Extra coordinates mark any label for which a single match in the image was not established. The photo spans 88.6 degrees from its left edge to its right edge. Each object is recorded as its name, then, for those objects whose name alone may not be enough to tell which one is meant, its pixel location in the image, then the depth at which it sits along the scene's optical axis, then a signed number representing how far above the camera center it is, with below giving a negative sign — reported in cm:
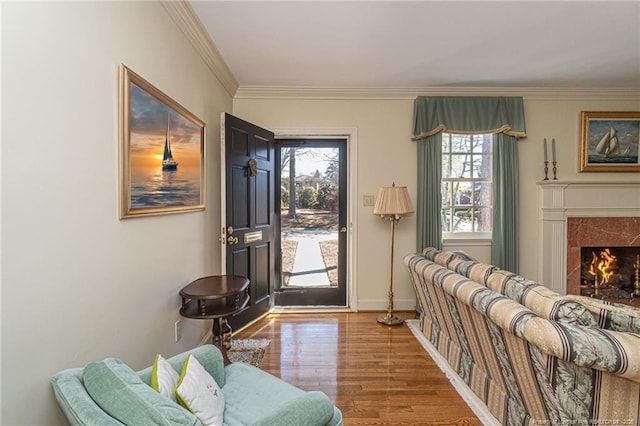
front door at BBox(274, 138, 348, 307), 399 -14
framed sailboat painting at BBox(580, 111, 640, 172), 391 +81
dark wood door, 306 +0
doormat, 271 -123
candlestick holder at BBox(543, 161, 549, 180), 392 +47
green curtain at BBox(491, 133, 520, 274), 381 +6
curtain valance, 380 +110
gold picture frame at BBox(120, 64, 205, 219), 159 +34
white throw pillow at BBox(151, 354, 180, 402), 120 -64
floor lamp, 347 +5
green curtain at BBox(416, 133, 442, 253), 381 +17
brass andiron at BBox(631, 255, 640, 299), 388 -88
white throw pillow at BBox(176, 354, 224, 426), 121 -71
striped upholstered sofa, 130 -64
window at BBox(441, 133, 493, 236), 397 +31
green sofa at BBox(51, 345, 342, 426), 93 -59
